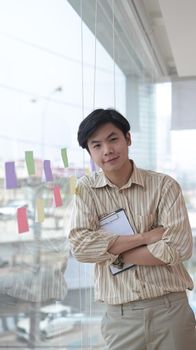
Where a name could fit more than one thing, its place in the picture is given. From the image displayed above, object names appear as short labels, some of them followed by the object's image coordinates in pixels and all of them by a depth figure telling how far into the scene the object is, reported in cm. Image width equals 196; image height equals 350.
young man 149
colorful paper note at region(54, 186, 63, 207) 188
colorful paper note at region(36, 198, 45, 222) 165
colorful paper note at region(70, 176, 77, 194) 193
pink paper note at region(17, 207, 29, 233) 147
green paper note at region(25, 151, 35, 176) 154
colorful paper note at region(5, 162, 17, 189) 139
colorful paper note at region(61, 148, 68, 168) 199
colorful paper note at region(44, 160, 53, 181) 174
